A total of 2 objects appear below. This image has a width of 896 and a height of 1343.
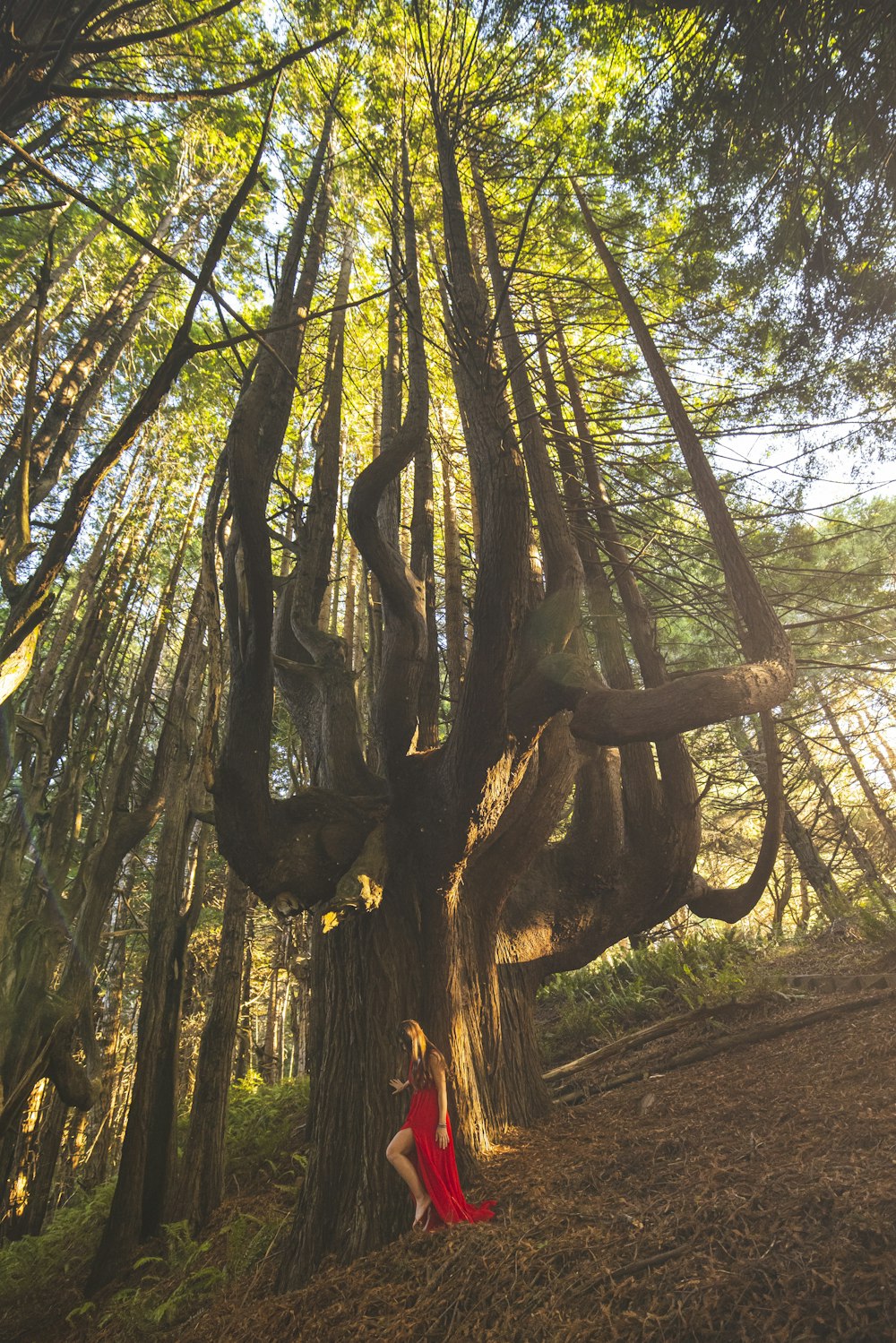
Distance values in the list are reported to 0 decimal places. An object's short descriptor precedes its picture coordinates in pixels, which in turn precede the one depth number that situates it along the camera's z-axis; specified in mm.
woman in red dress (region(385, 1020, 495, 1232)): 3252
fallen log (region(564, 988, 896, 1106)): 5414
